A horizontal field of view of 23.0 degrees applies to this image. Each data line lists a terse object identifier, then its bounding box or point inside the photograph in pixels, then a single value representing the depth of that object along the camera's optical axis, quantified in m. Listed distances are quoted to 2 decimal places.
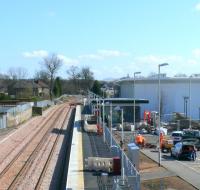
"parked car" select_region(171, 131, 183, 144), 50.91
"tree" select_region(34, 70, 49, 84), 181.64
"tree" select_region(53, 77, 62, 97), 164.41
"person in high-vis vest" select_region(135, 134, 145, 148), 48.22
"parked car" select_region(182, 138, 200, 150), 46.88
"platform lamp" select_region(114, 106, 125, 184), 23.86
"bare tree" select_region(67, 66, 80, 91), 195.25
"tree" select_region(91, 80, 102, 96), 146.00
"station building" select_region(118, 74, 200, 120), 99.60
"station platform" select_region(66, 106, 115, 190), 23.45
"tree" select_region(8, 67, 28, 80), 185.32
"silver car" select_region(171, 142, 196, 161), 38.62
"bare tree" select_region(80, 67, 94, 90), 189.40
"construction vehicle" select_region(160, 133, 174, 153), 45.64
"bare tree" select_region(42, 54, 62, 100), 175.38
